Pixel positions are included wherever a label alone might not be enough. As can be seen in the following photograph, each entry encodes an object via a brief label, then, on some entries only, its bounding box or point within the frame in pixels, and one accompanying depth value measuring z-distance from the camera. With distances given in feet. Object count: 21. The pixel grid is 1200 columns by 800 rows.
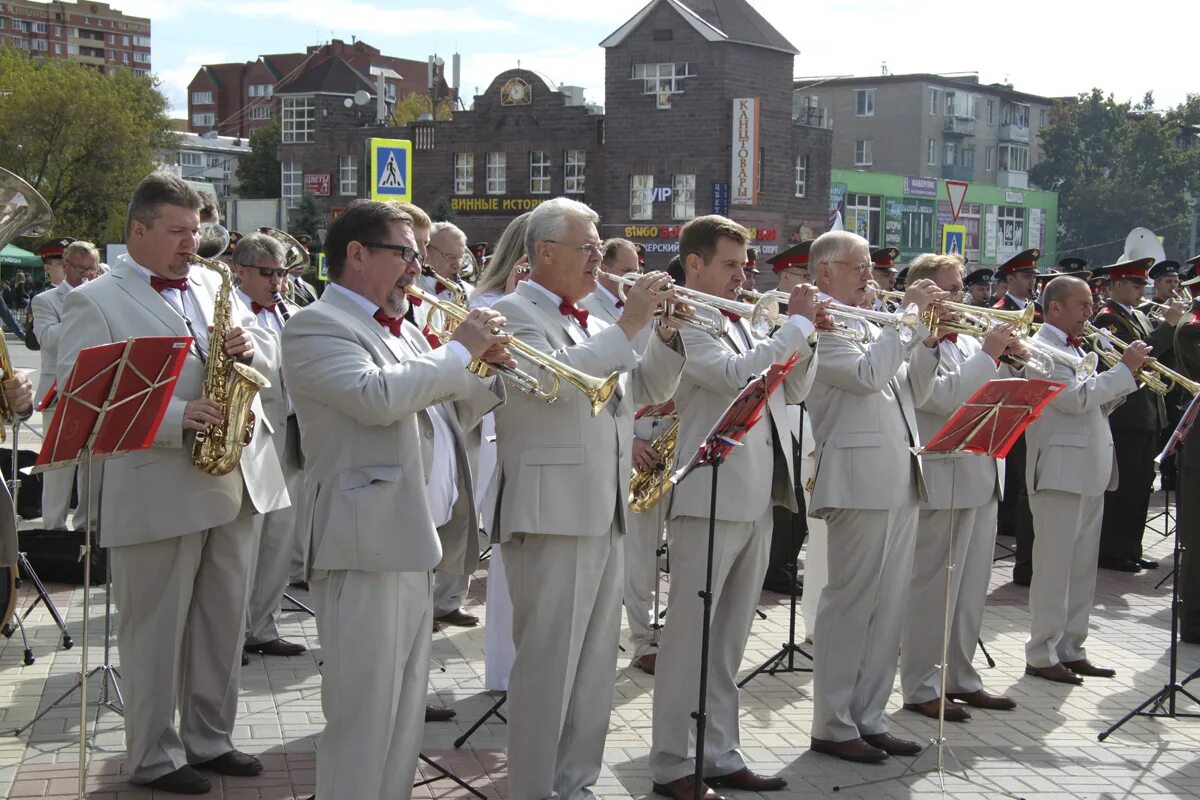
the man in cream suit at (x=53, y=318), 26.40
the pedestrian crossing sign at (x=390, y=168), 47.39
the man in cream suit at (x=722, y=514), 19.38
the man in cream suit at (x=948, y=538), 23.54
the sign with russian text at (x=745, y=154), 199.62
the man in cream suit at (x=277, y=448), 25.31
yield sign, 63.00
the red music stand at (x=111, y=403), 15.38
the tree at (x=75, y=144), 168.45
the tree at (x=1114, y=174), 287.89
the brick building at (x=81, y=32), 556.10
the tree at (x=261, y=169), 274.77
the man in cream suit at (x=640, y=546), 26.68
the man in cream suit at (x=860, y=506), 21.15
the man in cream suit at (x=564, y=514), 17.11
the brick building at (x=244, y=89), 430.61
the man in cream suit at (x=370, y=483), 15.05
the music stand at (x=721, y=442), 16.87
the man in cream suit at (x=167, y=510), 18.20
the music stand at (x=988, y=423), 20.15
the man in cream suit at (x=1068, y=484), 26.45
